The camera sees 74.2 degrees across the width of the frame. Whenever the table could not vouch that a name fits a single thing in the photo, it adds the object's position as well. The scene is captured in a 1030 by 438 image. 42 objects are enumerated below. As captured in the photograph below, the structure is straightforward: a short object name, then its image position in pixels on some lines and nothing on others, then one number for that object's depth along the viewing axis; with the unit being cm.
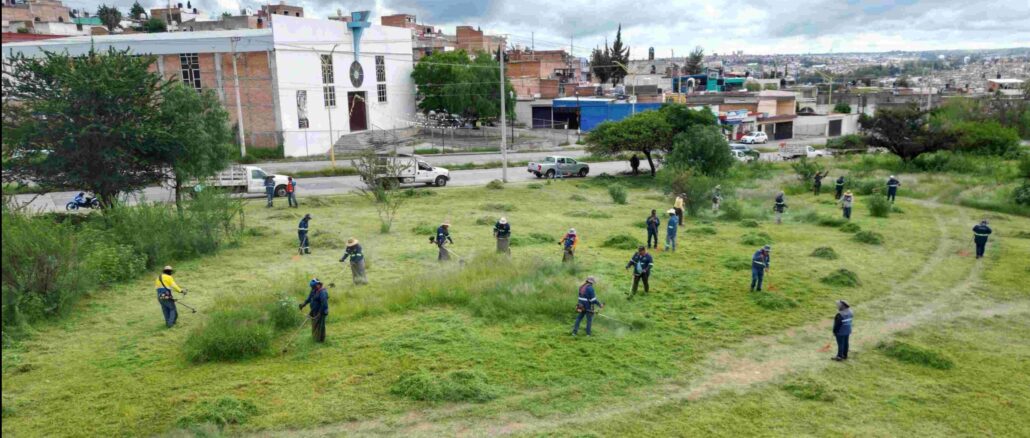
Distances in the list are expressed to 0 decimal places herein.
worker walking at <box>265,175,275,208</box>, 2772
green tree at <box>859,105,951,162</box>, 4003
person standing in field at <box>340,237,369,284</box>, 1623
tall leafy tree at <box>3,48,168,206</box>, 2025
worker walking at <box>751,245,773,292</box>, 1623
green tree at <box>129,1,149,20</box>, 10719
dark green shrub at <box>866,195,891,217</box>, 2748
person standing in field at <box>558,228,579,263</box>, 1814
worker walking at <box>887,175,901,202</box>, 2920
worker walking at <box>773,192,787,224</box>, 2553
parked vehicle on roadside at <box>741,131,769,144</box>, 6144
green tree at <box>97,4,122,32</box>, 9494
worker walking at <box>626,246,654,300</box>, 1565
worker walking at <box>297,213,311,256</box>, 1998
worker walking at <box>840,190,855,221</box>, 2616
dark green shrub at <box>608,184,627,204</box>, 3093
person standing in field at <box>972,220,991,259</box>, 2020
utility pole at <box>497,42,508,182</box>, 3597
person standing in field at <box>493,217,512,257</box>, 1884
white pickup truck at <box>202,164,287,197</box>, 3100
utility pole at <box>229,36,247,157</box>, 3876
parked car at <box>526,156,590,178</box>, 3919
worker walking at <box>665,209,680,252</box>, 2036
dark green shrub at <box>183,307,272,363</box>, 1204
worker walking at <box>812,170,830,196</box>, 3316
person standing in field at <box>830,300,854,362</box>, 1220
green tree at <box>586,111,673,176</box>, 3669
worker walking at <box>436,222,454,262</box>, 1861
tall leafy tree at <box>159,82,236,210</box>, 2284
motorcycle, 2357
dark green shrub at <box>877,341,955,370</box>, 1220
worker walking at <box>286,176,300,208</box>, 2758
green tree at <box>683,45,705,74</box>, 11448
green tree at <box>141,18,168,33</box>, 7825
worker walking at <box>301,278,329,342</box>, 1249
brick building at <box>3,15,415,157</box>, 4469
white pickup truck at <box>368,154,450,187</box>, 3469
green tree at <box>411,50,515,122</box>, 5688
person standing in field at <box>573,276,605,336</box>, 1306
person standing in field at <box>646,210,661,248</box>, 2027
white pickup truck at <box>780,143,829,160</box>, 5053
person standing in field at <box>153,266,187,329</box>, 1373
